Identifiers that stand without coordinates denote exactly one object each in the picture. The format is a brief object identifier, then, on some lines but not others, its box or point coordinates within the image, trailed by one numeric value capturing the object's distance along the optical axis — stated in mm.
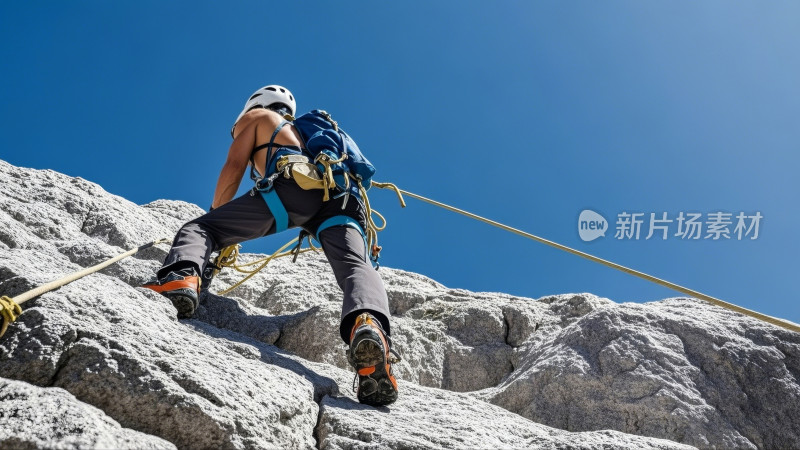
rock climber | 3879
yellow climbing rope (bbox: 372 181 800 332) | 4469
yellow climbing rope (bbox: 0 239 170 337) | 2742
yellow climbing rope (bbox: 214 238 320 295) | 5678
